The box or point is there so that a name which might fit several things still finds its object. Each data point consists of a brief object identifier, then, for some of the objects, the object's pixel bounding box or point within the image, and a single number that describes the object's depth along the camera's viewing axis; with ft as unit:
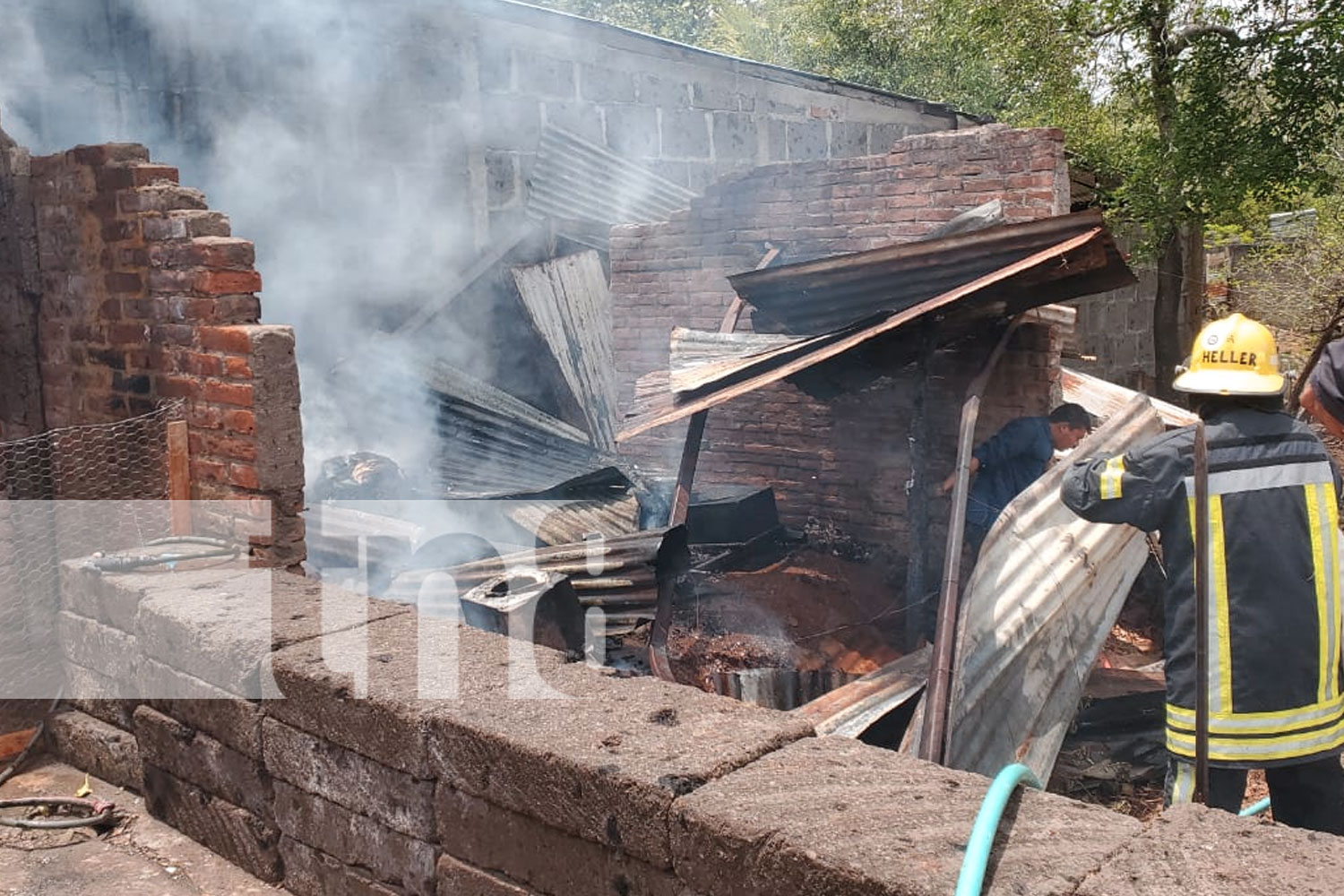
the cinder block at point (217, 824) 10.54
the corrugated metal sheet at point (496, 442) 26.45
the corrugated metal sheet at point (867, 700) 15.84
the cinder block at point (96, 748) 12.40
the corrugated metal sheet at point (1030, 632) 15.60
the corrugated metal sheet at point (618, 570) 19.61
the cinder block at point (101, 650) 12.10
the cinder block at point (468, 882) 8.22
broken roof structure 17.72
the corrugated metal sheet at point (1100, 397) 24.49
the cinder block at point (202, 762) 10.55
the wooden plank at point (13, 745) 13.20
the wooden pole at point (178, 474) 13.47
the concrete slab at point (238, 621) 10.40
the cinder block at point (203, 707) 10.44
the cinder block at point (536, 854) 7.30
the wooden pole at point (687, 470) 20.57
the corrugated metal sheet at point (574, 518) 22.77
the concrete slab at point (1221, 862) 5.71
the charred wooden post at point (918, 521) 21.22
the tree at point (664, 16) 91.45
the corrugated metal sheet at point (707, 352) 18.51
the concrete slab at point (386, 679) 8.88
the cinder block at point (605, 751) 7.23
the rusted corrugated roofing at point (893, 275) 17.84
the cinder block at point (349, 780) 8.89
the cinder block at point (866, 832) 6.01
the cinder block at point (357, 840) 8.96
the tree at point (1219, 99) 30.55
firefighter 10.53
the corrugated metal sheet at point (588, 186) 33.60
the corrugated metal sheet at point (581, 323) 30.12
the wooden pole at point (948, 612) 14.65
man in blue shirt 21.59
